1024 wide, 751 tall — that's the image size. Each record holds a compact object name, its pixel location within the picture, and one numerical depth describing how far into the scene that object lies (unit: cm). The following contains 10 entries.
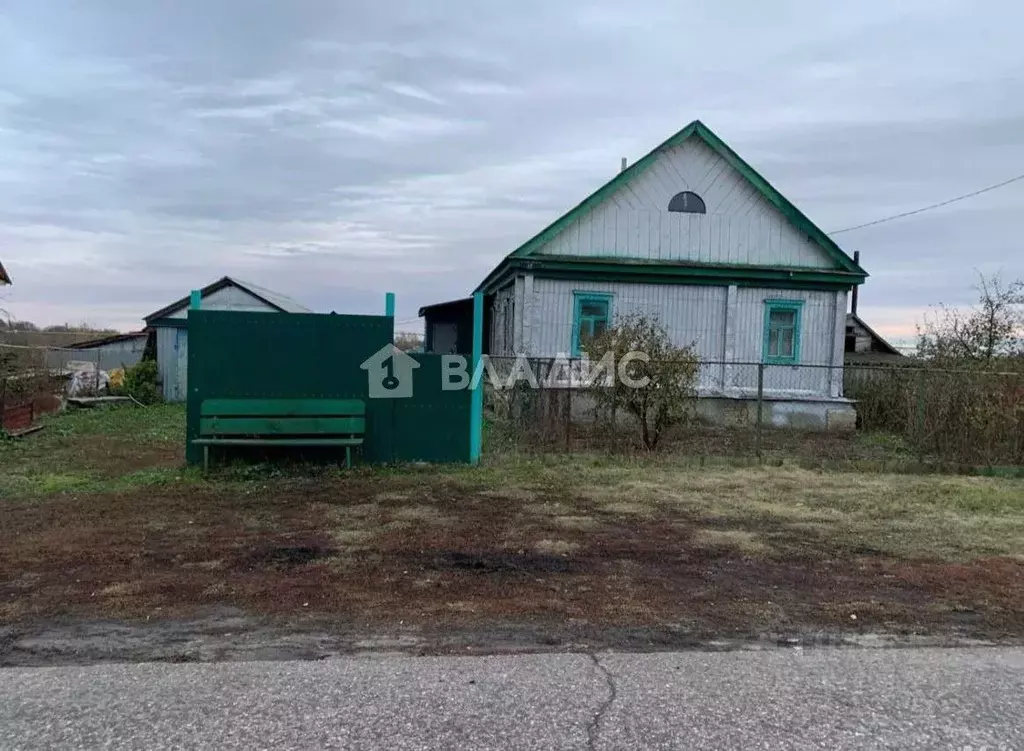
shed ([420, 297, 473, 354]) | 2500
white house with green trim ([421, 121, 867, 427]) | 1745
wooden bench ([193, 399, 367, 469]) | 955
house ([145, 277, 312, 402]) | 2203
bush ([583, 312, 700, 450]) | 1196
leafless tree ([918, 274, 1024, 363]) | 1598
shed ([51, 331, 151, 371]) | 2677
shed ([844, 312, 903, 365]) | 3262
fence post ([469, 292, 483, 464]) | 1017
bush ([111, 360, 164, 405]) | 2136
